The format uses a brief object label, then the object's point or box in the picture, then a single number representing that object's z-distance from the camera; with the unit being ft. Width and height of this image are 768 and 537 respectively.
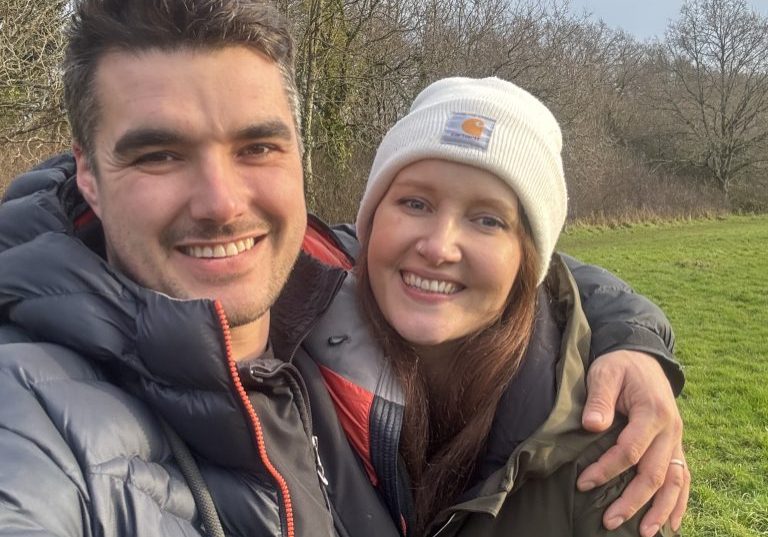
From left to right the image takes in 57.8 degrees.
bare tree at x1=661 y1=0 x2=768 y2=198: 122.72
